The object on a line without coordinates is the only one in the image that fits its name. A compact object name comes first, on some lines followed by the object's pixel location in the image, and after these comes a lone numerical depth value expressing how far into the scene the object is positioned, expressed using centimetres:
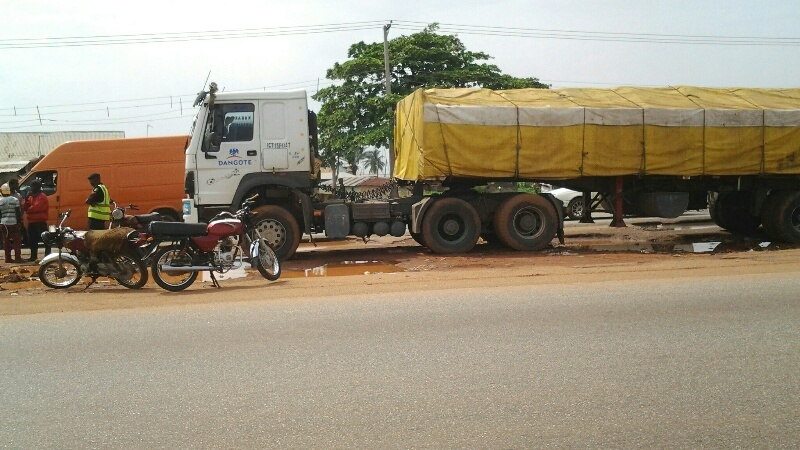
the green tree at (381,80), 3272
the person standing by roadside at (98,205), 1158
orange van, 1716
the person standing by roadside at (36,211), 1416
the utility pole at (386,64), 3225
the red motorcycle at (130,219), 1048
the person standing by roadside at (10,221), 1400
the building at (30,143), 3825
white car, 1519
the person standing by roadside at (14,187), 1449
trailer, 1259
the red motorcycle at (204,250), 991
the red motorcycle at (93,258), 1013
